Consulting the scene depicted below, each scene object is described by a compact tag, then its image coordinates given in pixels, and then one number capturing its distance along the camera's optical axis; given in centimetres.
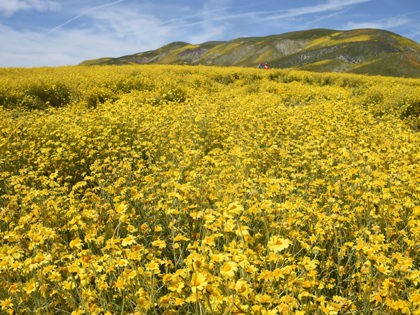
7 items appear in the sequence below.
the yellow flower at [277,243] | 194
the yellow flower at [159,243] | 244
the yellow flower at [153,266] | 215
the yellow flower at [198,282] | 161
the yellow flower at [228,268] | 174
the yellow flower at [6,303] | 226
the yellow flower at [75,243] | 237
